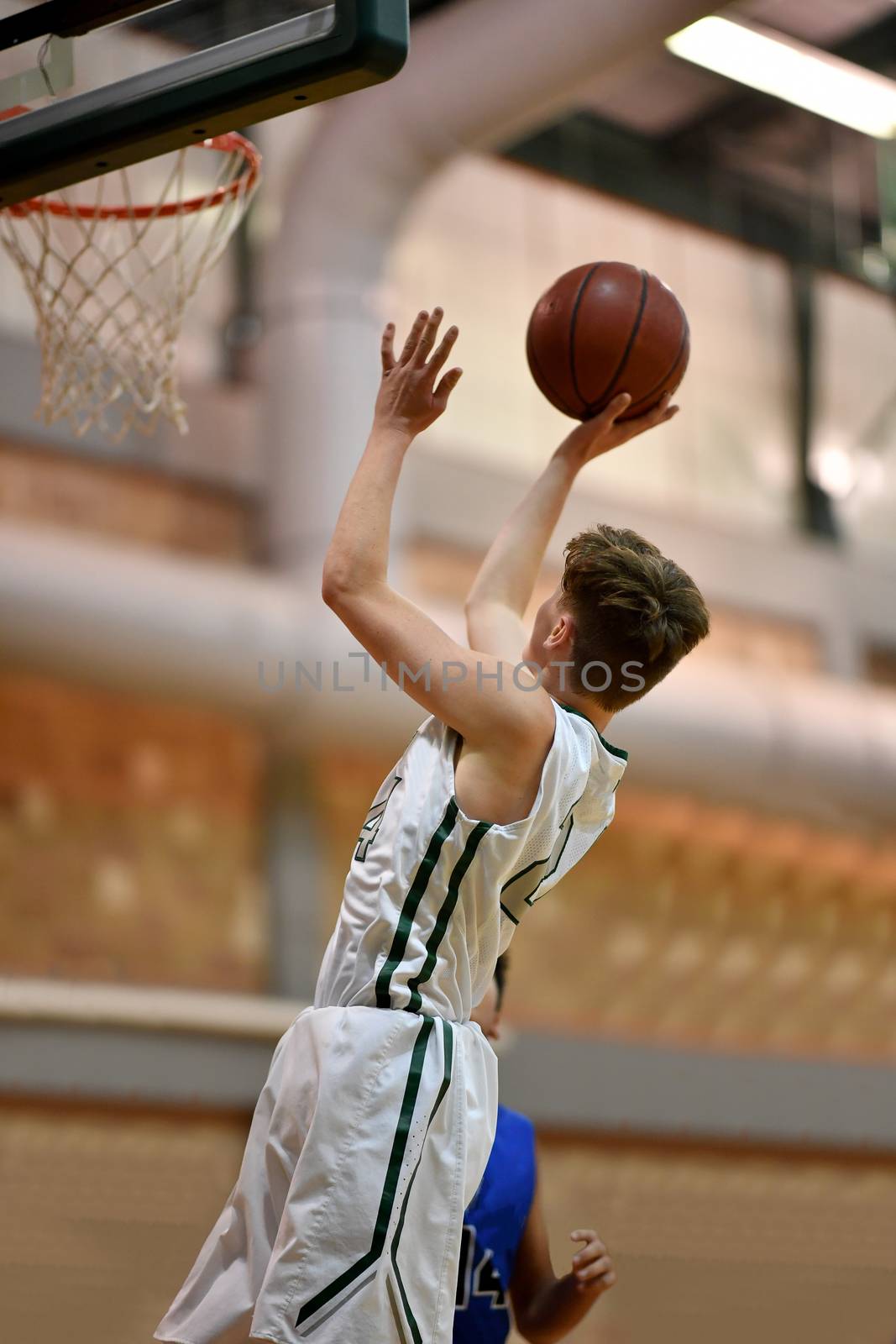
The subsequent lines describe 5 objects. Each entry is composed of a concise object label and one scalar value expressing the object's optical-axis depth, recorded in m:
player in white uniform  4.57
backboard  5.21
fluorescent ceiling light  13.41
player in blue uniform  6.23
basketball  6.13
